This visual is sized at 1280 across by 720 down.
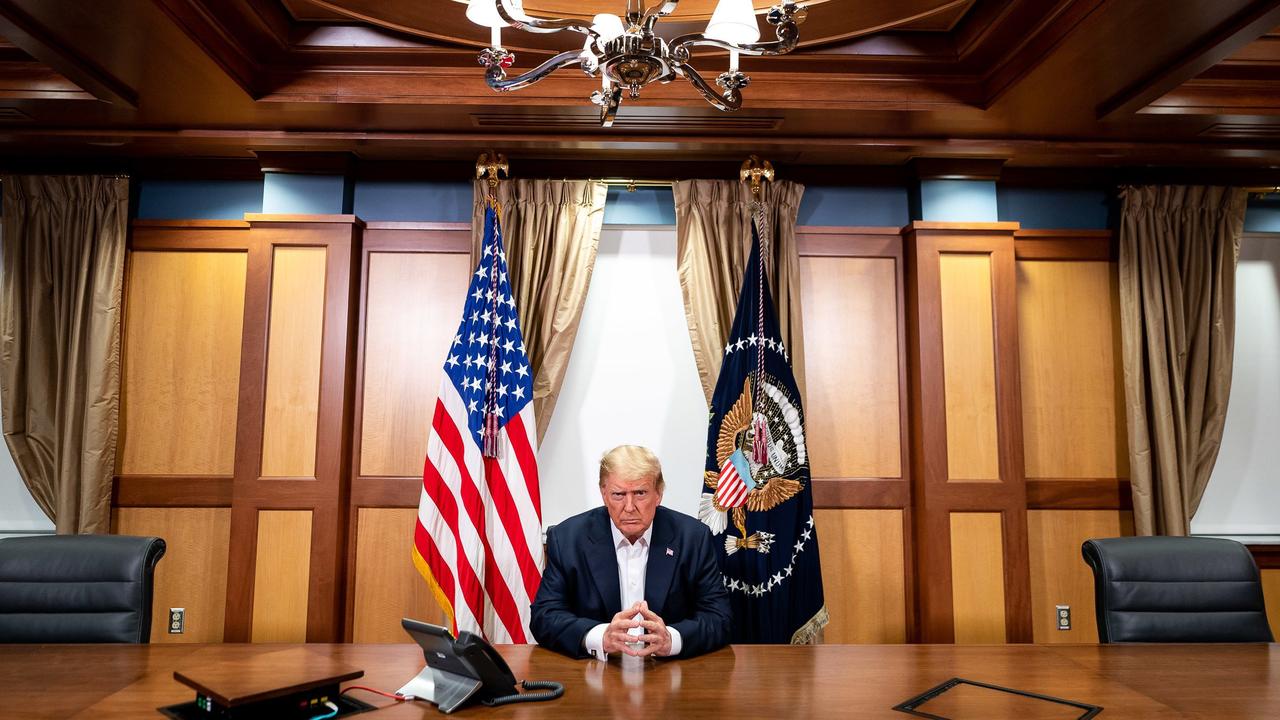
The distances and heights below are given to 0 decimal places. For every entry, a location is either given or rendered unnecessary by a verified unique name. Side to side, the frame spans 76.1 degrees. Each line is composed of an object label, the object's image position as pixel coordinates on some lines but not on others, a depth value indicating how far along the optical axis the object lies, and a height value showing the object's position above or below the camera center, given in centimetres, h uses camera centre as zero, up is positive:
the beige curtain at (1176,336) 401 +62
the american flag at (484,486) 354 -14
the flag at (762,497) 364 -18
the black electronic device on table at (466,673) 176 -48
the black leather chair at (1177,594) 253 -42
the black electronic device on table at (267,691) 162 -48
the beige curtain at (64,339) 389 +54
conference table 177 -54
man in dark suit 245 -32
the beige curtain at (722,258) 400 +98
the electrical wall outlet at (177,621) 392 -80
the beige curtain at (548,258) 399 +97
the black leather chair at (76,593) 237 -41
